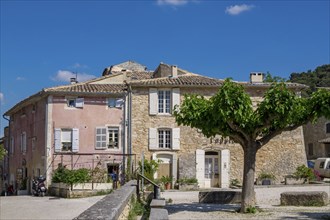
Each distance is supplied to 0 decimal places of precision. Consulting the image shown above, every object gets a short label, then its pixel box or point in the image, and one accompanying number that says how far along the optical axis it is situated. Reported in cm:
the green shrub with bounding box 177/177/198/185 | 3003
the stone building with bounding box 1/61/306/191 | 3053
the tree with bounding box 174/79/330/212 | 1516
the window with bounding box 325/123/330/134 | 4538
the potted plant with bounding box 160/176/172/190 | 2973
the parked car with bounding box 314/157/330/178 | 3622
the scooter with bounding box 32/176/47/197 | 2880
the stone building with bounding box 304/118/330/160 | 4502
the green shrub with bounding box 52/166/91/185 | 2673
